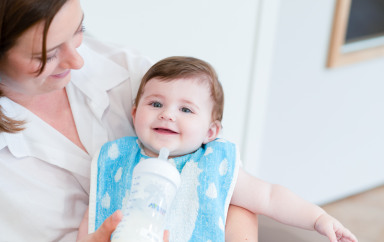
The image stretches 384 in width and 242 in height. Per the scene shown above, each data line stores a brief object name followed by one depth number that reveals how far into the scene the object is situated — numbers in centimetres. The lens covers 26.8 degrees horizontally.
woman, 100
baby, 112
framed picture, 177
